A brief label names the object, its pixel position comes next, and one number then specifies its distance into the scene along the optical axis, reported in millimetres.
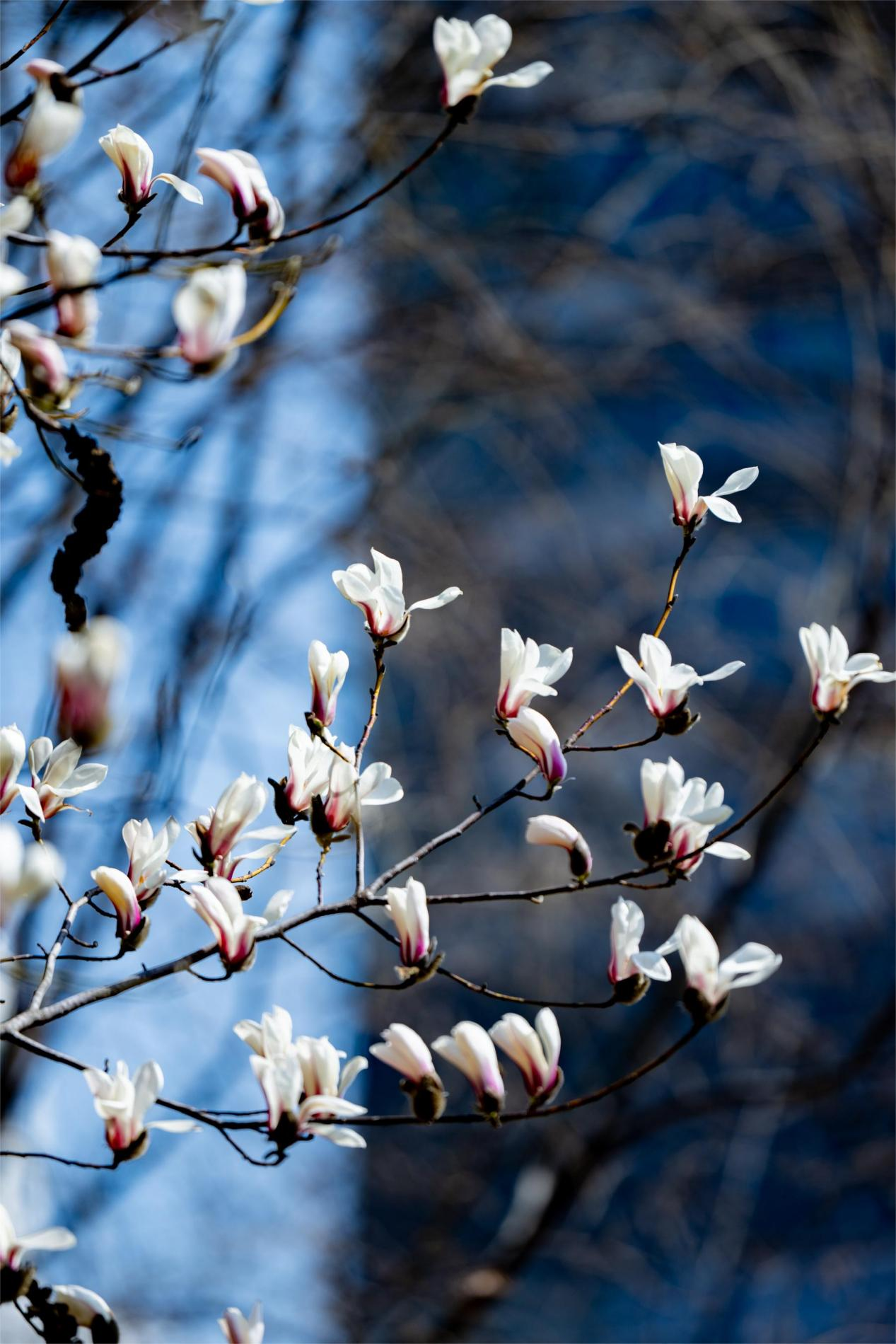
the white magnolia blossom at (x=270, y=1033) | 4864
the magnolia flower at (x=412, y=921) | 4890
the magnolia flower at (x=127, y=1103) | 4809
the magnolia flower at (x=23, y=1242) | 4737
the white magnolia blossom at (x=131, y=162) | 4915
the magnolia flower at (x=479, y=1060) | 4898
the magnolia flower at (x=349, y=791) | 4934
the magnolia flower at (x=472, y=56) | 4893
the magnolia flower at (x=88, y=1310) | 4814
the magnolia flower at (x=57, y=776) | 4887
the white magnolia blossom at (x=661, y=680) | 4956
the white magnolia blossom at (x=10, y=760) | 4870
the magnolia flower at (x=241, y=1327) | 4889
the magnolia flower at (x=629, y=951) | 4903
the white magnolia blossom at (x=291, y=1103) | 4841
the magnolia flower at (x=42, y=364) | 4737
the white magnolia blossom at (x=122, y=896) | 4883
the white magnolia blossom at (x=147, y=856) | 4914
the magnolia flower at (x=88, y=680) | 4688
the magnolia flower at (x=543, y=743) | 4947
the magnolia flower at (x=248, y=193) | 4881
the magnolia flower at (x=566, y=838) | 4957
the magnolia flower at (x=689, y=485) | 4955
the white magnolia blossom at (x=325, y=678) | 4941
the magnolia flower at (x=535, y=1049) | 4911
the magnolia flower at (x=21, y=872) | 4755
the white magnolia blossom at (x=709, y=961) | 4910
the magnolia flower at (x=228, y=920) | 4845
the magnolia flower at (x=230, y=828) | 4928
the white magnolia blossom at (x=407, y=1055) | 4883
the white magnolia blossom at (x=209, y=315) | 4756
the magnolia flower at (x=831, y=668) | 4974
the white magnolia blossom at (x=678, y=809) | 4933
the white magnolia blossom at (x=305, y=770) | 4940
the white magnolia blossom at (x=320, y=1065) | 4860
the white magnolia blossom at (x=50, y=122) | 4781
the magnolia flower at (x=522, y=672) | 4947
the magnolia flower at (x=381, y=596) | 4947
